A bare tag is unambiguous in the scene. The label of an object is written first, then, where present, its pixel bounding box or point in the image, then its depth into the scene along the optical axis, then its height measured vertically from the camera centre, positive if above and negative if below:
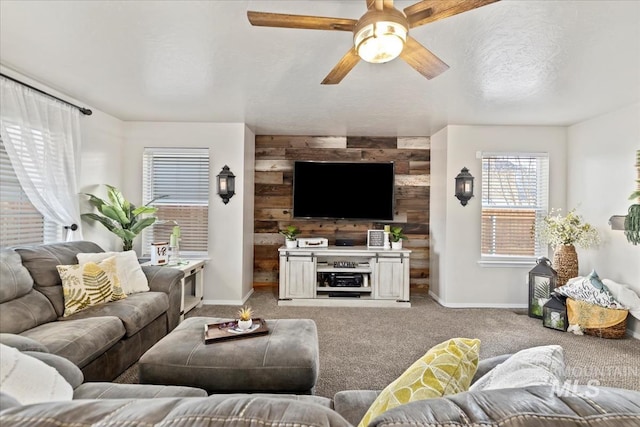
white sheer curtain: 2.70 +0.59
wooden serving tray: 2.03 -0.79
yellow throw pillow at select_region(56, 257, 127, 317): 2.48 -0.60
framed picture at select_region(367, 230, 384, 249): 4.71 -0.33
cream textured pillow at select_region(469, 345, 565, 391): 0.87 -0.44
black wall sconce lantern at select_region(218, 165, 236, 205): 4.24 +0.40
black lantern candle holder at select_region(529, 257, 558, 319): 3.71 -0.78
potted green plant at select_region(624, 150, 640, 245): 3.08 -0.03
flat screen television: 4.79 +0.38
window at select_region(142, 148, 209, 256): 4.34 +0.28
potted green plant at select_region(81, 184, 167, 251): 3.60 -0.04
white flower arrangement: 3.68 -0.16
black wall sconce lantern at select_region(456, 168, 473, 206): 4.23 +0.42
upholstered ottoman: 1.78 -0.86
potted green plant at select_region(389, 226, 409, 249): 4.58 -0.31
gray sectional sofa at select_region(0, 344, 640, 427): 0.54 -0.35
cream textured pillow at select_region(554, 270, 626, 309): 3.25 -0.77
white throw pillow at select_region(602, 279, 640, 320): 3.15 -0.78
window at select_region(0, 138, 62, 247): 2.73 -0.04
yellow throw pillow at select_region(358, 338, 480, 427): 0.95 -0.50
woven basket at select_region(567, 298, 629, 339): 3.20 -1.03
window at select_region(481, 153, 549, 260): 4.31 +0.20
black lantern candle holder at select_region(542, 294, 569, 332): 3.44 -1.04
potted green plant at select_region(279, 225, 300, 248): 4.59 -0.31
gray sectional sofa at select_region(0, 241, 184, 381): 2.02 -0.77
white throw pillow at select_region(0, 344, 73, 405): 0.88 -0.50
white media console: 4.35 -0.89
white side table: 3.74 -0.93
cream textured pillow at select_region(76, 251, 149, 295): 2.90 -0.56
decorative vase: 3.71 -0.53
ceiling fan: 1.43 +0.92
